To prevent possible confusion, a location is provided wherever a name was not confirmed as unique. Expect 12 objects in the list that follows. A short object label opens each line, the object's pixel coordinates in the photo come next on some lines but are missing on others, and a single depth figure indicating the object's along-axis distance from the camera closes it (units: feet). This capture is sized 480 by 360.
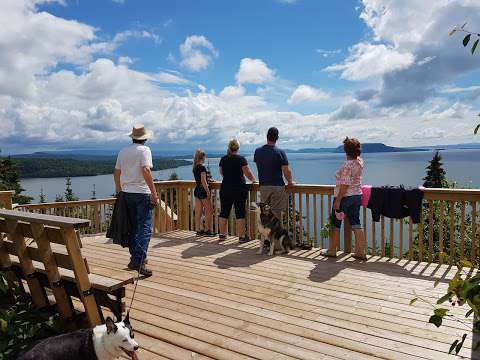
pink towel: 16.96
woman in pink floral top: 16.12
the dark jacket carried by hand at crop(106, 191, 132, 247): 14.42
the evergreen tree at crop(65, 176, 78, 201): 157.83
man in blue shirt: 18.29
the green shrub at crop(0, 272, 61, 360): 9.09
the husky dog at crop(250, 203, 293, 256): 17.74
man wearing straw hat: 14.38
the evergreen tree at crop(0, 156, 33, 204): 116.78
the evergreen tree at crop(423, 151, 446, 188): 106.22
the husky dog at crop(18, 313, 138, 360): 7.52
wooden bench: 8.79
